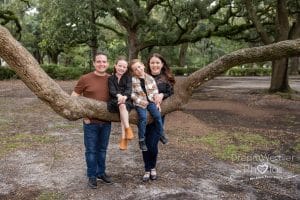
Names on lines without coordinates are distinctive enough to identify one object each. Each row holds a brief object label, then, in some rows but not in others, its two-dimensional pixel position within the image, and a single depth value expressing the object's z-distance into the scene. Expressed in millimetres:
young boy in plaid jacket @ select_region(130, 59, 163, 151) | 5188
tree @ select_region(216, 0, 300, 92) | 18594
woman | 5605
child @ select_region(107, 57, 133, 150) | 4852
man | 5434
